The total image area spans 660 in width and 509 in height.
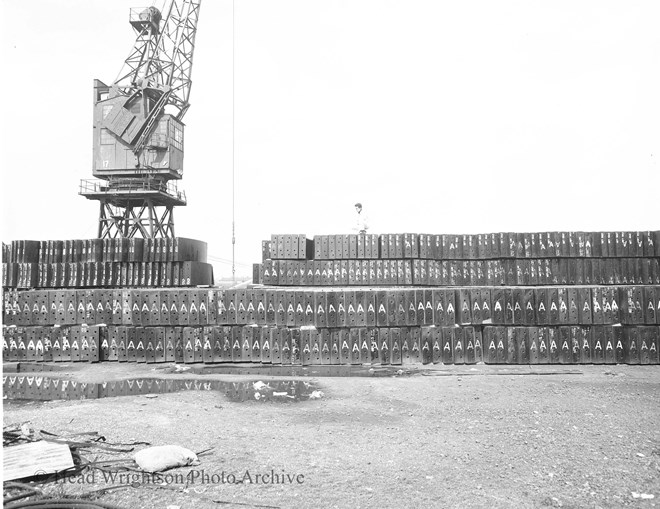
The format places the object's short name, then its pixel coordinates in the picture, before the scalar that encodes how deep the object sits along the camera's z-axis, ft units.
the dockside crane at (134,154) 98.37
